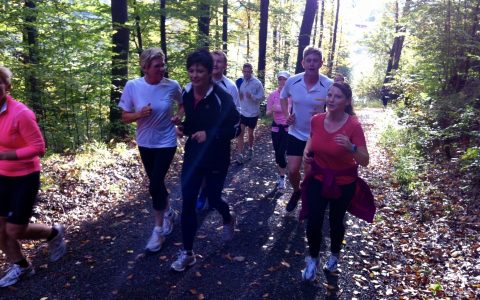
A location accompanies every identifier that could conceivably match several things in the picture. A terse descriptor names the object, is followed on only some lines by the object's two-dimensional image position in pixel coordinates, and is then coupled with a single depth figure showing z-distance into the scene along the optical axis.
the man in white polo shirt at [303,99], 5.59
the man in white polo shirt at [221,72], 5.49
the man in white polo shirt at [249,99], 8.98
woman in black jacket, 4.25
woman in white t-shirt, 4.47
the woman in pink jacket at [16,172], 3.69
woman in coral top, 3.93
